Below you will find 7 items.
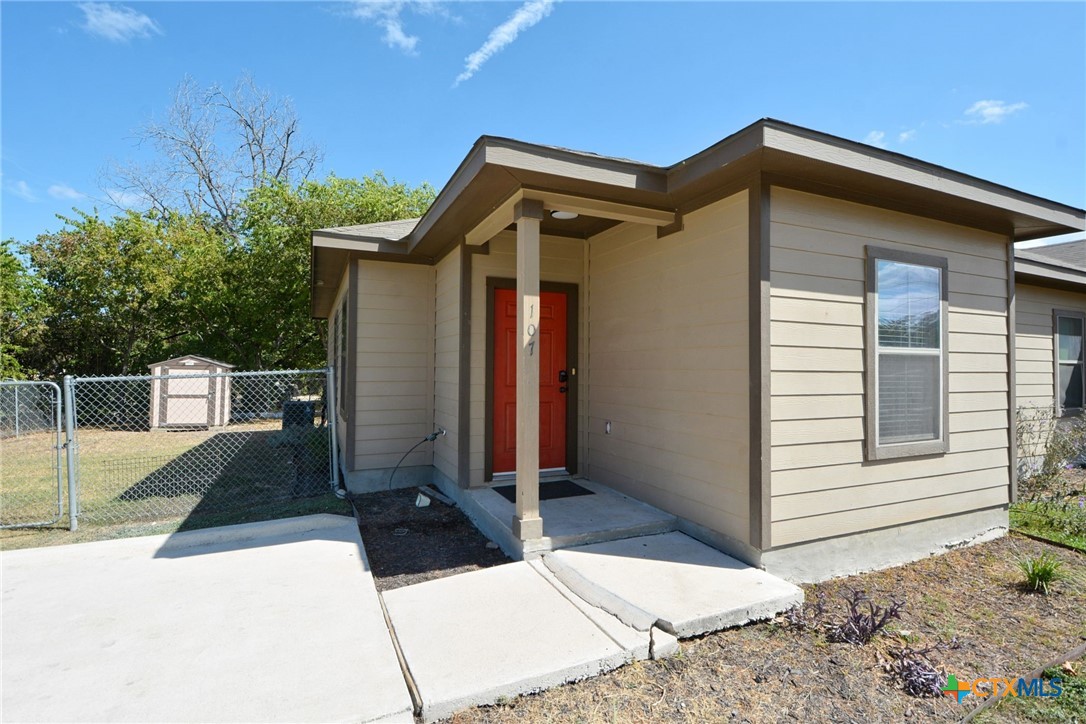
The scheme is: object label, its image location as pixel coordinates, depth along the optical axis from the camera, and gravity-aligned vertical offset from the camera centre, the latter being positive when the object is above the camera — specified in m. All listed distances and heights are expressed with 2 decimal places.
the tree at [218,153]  19.70 +8.49
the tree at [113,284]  13.58 +2.16
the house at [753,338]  3.16 +0.20
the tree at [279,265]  13.95 +2.76
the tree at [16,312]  12.18 +1.32
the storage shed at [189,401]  11.19 -0.82
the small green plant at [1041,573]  3.21 -1.32
